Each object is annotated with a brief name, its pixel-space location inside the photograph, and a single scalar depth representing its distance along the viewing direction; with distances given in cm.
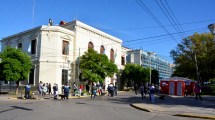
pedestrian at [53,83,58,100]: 1625
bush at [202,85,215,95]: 2872
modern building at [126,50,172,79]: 5454
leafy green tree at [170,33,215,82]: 3303
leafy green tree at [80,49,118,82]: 2342
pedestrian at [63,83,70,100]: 1601
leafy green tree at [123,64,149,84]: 3201
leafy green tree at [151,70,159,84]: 4258
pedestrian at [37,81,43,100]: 1705
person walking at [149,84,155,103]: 1484
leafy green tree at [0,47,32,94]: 1897
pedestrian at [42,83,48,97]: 1904
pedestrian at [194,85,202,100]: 1779
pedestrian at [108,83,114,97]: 1899
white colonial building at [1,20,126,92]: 2297
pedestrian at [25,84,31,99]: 1604
